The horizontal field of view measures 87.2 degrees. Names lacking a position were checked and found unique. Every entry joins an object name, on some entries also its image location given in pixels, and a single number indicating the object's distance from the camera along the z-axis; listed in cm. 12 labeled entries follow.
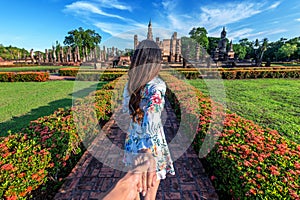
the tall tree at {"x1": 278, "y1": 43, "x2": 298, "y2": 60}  5247
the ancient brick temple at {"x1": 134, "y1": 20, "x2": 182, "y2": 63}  3103
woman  138
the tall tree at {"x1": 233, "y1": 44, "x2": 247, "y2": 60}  6962
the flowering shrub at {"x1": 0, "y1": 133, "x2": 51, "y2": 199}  168
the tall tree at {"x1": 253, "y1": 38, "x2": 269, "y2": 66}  2518
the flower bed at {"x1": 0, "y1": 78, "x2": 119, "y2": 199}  177
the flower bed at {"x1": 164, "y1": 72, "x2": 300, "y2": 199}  171
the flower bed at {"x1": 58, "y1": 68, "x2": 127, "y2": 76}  1773
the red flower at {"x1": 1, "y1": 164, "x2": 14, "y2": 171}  179
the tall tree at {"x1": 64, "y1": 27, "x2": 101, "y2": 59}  6216
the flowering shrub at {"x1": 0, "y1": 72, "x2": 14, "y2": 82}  1416
